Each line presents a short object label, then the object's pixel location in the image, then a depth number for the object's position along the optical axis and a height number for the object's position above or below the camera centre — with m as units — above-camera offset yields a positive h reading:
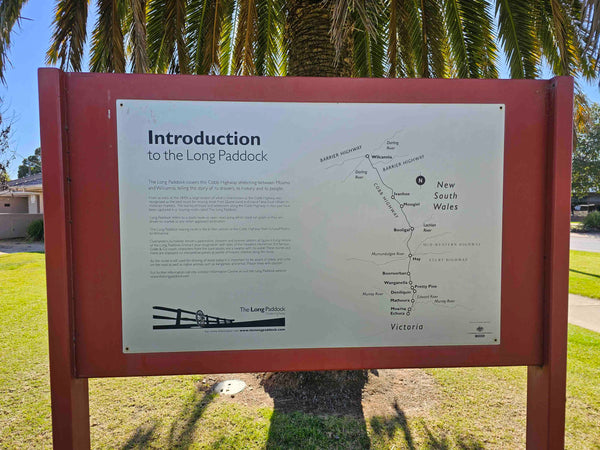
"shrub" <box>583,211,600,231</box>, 26.39 -0.88
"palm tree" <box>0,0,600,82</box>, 3.66 +2.42
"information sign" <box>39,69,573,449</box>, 1.92 -0.08
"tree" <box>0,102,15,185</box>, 10.22 +2.08
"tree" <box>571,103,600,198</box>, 31.89 +4.23
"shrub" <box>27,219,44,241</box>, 18.81 -0.89
